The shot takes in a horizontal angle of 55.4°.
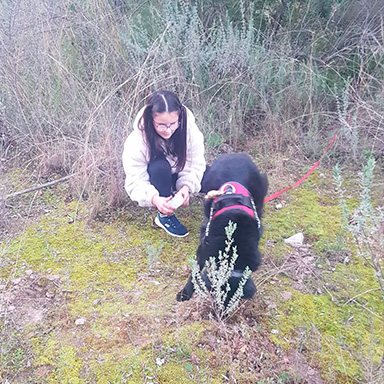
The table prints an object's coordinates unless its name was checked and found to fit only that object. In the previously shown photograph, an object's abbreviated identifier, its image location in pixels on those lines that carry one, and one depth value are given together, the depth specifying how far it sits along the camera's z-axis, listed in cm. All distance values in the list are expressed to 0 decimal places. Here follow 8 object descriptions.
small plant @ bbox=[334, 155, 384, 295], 129
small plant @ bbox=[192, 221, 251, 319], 154
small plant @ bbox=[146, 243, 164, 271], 183
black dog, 172
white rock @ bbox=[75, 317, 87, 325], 180
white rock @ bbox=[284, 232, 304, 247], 232
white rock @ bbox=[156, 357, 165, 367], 160
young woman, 208
